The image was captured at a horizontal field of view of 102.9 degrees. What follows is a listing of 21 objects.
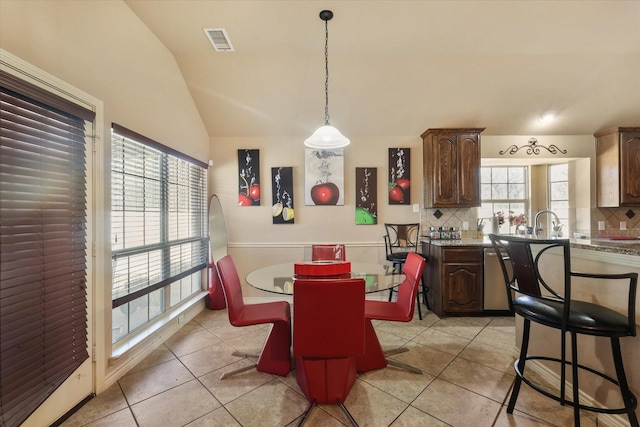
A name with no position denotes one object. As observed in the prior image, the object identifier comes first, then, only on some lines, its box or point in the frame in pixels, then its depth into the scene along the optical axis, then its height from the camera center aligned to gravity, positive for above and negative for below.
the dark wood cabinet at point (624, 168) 3.34 +0.57
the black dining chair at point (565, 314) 1.21 -0.54
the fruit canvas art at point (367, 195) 3.69 +0.27
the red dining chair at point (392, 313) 1.94 -0.79
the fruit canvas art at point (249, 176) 3.67 +0.56
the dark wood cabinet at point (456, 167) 3.33 +0.60
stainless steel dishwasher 3.10 -0.89
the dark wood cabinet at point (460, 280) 3.07 -0.82
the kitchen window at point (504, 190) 3.96 +0.34
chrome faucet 3.13 -0.24
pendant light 2.12 +0.64
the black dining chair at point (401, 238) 3.63 -0.36
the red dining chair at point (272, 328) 1.94 -0.91
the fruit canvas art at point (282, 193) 3.68 +0.31
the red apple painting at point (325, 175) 3.66 +0.56
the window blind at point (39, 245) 1.28 -0.16
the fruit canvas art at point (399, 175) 3.68 +0.55
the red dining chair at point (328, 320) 1.43 -0.62
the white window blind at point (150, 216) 2.13 +0.00
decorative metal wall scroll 3.69 +0.91
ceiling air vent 2.40 +1.73
